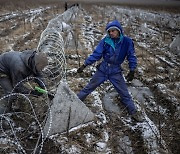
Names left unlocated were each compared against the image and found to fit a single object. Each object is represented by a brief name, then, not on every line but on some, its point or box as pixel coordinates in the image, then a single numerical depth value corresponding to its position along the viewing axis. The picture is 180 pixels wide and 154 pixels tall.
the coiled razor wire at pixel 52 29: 4.08
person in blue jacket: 3.11
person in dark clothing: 2.76
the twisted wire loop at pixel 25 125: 2.74
